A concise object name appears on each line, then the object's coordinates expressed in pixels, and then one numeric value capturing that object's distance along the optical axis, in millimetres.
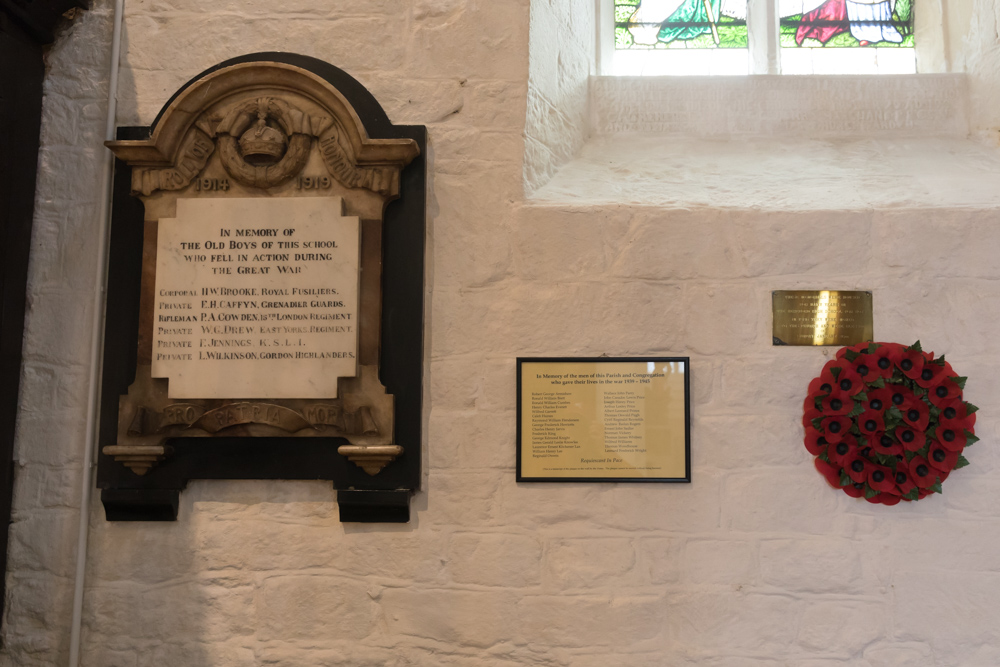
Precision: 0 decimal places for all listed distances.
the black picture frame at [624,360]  2074
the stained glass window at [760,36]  2836
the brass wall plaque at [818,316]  2113
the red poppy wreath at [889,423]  1993
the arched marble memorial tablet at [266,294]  2100
